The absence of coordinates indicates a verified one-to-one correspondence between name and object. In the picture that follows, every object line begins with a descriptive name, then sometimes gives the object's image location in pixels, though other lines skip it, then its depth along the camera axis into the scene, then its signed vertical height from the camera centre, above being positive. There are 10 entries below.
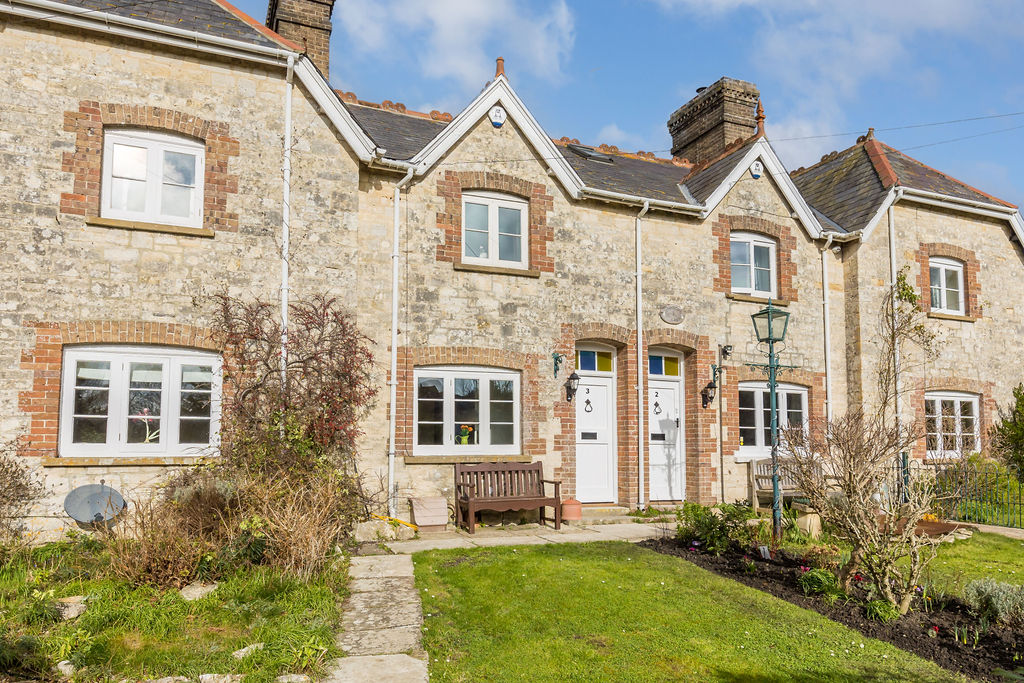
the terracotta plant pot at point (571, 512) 11.40 -1.45
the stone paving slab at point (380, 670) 4.75 -1.68
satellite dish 8.51 -1.04
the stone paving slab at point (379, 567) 7.40 -1.56
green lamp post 9.73 +1.15
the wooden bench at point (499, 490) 10.47 -1.08
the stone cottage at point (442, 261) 9.11 +2.44
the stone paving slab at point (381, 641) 5.30 -1.66
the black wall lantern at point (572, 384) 11.95 +0.55
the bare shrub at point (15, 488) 8.23 -0.84
